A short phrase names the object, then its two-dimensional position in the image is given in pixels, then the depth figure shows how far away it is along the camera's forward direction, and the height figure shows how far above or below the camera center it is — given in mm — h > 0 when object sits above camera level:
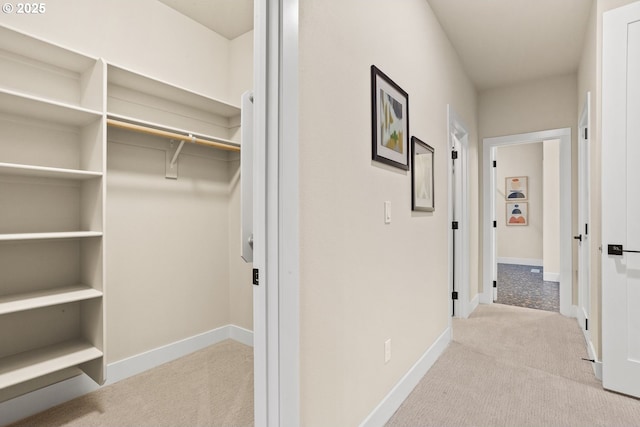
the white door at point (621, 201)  2068 +88
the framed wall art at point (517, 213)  7496 +37
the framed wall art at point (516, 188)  7453 +591
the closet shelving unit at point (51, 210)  1857 +18
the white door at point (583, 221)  3145 -61
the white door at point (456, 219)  3812 -51
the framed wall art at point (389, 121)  1779 +530
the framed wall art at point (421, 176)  2271 +268
